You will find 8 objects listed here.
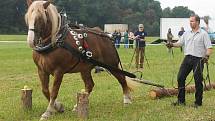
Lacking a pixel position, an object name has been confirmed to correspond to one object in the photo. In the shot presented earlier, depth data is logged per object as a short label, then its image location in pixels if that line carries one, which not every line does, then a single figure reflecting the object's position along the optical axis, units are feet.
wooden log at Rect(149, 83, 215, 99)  40.50
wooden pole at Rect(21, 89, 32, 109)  34.40
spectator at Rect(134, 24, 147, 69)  74.59
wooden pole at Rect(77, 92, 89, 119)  30.82
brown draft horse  29.81
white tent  199.21
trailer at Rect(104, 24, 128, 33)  240.47
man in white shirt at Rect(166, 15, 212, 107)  35.34
